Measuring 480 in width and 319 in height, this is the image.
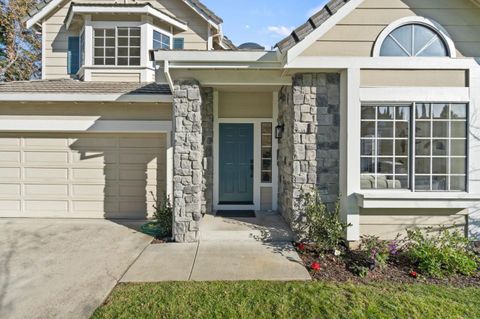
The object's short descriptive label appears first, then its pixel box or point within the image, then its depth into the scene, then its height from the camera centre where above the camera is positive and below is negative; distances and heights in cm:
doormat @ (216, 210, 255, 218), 657 -134
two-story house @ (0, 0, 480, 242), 501 +93
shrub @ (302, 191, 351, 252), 481 -117
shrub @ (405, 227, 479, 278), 428 -151
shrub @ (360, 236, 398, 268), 439 -150
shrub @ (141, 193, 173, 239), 579 -141
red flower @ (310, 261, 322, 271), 430 -166
